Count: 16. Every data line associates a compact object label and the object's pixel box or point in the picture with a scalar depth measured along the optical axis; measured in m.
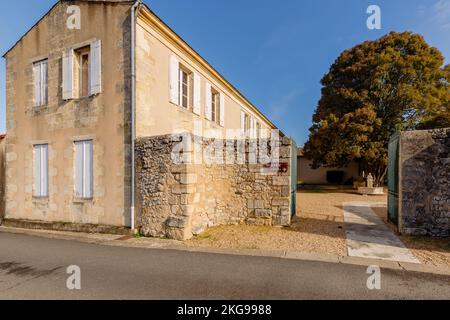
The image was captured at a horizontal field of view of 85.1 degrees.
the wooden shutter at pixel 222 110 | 12.48
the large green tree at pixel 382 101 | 14.63
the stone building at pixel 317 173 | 22.33
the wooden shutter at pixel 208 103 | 10.83
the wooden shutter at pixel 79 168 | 7.33
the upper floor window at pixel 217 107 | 11.81
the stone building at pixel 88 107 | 6.77
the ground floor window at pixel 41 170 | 8.02
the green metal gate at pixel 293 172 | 7.36
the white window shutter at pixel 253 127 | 17.84
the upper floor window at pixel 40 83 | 8.23
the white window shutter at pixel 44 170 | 8.00
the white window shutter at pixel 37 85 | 8.34
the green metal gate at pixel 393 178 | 6.51
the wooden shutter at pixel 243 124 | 15.25
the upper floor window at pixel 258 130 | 19.47
